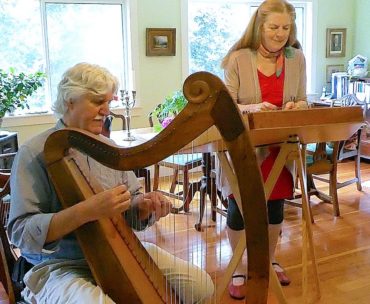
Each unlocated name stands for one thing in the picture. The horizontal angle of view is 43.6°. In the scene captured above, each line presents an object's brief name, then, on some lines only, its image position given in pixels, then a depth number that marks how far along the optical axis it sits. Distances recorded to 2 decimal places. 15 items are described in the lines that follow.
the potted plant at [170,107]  3.17
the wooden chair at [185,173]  3.31
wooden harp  0.91
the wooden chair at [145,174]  2.53
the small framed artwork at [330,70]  5.88
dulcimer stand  1.39
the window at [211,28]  5.10
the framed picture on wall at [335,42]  5.80
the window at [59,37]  4.30
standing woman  1.99
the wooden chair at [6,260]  1.49
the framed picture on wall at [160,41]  4.71
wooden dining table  3.31
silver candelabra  3.34
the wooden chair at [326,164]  3.59
